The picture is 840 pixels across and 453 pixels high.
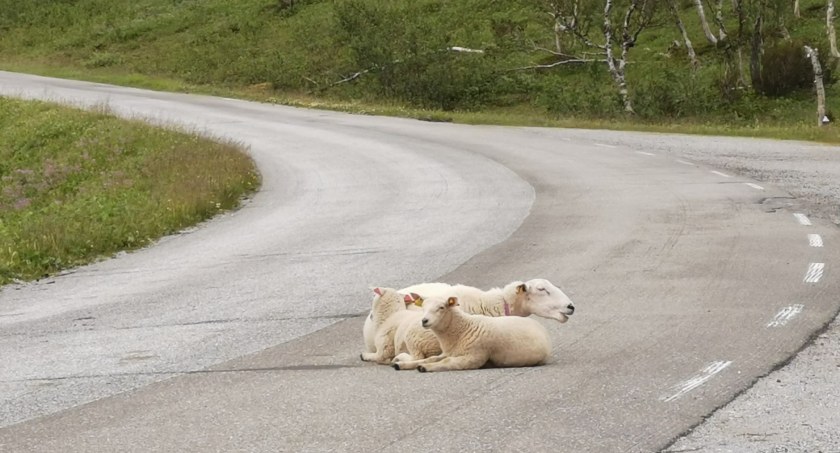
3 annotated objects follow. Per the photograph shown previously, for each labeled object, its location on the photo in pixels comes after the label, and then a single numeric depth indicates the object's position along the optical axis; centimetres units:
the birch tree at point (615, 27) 7356
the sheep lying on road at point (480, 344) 1514
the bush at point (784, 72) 7669
